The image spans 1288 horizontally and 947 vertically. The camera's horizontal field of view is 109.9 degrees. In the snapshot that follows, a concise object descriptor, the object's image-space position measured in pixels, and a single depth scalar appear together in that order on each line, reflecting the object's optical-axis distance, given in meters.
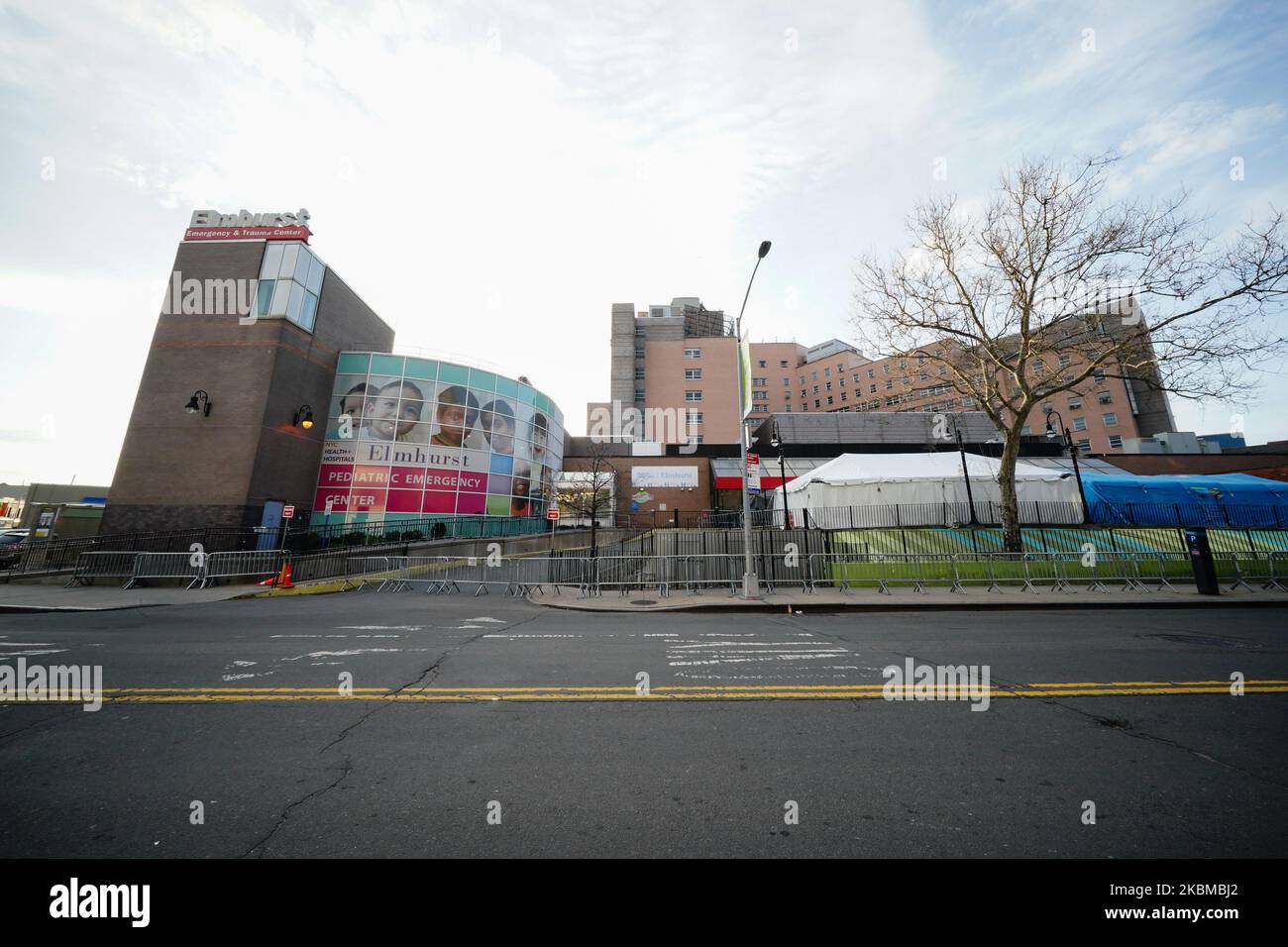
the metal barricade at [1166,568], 14.76
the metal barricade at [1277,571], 13.16
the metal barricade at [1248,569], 13.88
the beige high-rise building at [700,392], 54.22
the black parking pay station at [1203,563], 12.41
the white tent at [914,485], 22.36
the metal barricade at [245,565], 16.67
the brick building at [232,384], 20.17
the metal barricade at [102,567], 15.75
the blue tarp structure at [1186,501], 21.52
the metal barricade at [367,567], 18.54
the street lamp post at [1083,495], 20.45
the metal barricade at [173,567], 15.82
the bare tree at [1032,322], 15.17
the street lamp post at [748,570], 12.75
